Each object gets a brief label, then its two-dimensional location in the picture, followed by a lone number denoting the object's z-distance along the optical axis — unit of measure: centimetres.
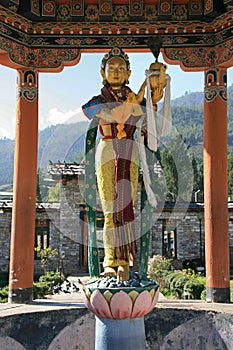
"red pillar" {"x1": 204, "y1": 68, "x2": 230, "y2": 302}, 734
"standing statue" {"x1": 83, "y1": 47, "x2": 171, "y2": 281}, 426
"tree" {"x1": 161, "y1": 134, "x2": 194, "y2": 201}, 3544
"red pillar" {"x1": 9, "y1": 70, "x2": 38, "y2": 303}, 748
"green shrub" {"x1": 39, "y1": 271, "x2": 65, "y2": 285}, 1356
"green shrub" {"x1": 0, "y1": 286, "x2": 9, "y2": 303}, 917
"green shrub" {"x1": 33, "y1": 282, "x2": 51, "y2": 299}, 929
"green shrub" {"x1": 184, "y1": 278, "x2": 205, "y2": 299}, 965
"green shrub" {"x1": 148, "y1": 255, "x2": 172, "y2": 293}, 1336
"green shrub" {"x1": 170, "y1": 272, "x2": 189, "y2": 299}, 1061
